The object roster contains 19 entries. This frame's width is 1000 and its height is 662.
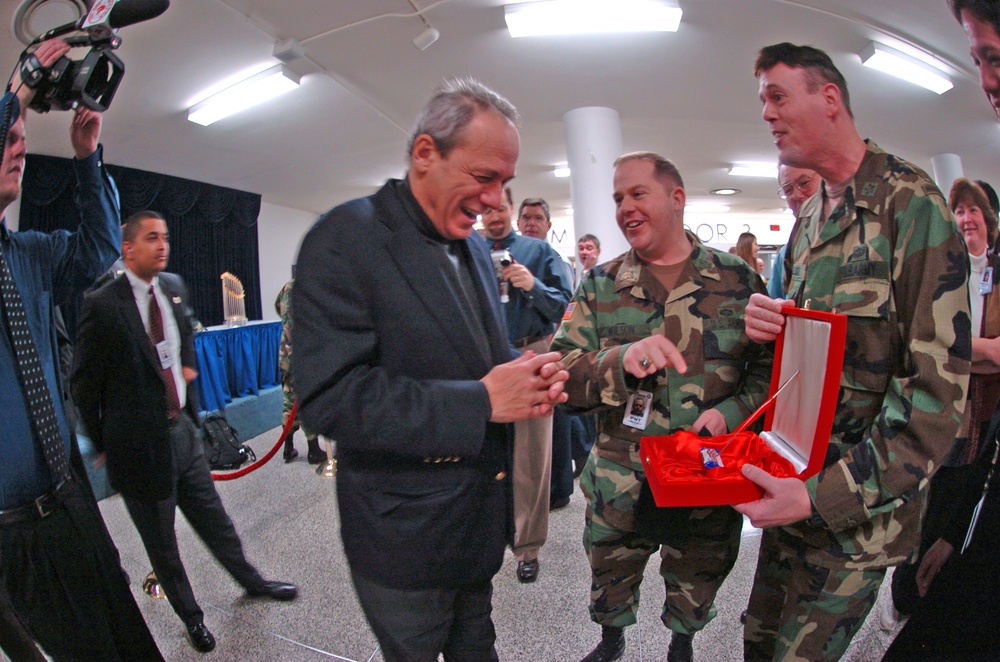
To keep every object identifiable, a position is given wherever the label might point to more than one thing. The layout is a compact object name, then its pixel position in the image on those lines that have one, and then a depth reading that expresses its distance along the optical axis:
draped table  5.50
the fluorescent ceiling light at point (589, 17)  4.09
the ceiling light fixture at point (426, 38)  4.10
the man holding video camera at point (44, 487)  1.23
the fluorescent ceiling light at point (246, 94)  5.02
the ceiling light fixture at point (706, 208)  14.16
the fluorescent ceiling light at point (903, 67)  4.54
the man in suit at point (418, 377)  0.90
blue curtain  6.73
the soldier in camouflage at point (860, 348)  0.96
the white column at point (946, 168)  8.02
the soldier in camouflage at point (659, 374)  1.51
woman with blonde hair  3.94
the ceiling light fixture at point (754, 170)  9.70
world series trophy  8.48
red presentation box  0.91
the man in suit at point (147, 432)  1.97
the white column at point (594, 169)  5.67
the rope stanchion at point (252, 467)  2.65
